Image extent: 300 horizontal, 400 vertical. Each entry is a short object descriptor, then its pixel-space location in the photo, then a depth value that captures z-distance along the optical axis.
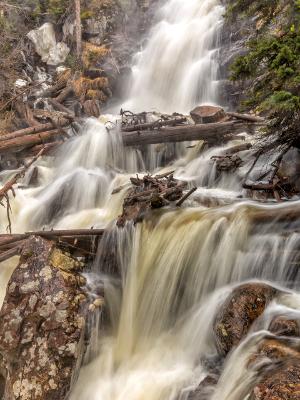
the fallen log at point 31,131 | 10.91
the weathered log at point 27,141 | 10.80
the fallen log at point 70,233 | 6.13
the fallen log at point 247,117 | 8.93
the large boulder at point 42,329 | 4.67
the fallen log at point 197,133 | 9.12
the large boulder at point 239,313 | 4.14
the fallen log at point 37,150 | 10.99
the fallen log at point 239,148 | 8.08
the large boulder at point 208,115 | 9.79
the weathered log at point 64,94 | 15.09
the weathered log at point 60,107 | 13.76
